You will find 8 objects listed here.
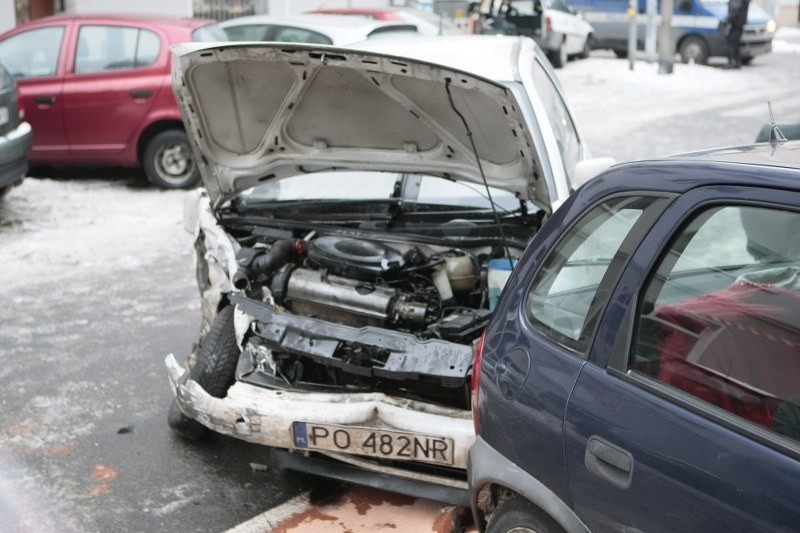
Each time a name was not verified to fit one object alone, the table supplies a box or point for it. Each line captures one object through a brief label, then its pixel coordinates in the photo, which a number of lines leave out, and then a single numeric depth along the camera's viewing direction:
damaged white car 4.10
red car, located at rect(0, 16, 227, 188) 10.28
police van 22.17
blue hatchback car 2.28
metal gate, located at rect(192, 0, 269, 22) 18.34
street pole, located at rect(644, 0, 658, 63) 21.48
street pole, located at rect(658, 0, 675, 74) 18.52
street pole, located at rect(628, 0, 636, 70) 19.98
